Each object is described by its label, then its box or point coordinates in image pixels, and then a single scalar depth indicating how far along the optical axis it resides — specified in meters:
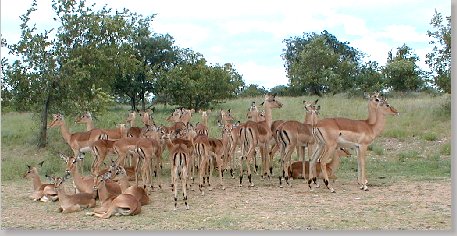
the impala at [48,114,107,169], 12.97
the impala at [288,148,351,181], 12.21
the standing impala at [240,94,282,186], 12.15
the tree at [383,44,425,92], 32.66
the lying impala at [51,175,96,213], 9.41
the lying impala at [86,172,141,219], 8.89
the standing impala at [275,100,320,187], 12.01
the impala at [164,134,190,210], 9.55
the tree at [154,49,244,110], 22.41
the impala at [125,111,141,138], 13.16
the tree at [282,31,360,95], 34.59
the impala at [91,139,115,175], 11.85
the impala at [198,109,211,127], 15.58
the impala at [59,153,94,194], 10.28
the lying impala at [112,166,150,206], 9.70
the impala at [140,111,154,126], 15.24
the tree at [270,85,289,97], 37.50
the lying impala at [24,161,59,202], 10.38
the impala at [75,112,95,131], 14.50
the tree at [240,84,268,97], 38.67
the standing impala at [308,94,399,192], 11.36
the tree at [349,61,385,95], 31.55
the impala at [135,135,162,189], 10.95
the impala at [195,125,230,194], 11.14
